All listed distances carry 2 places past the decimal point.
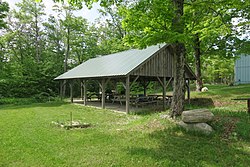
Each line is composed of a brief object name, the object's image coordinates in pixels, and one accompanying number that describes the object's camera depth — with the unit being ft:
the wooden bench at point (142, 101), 48.77
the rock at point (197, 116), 23.17
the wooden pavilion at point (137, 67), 43.39
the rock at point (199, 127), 22.50
